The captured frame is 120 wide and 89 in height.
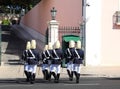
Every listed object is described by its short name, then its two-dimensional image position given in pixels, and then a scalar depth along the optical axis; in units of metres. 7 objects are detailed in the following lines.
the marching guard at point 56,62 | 19.86
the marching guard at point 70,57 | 19.95
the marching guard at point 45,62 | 20.17
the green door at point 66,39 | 25.47
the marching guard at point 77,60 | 19.70
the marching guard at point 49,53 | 20.06
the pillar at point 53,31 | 26.86
